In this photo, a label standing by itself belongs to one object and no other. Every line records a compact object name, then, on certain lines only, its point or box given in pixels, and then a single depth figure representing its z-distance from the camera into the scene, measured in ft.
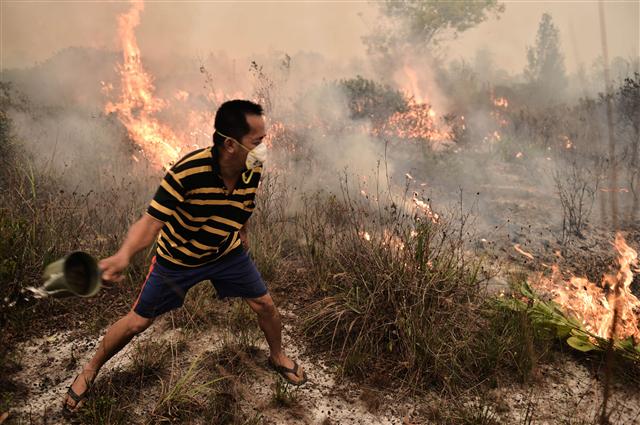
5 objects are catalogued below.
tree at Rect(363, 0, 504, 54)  66.54
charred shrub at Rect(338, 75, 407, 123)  37.81
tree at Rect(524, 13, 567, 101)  85.81
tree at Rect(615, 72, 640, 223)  28.53
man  7.38
